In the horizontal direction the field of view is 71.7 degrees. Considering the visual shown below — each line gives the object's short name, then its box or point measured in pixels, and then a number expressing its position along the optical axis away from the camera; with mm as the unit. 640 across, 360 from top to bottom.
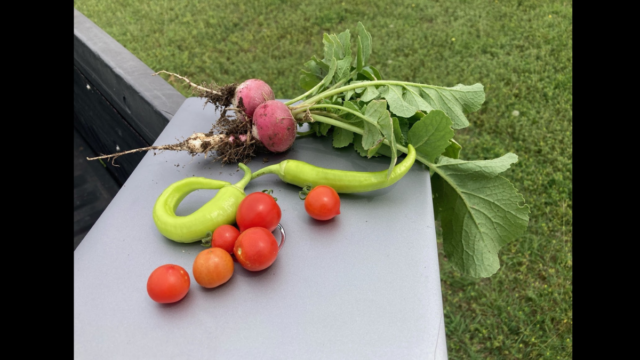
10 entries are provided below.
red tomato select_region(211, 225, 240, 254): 391
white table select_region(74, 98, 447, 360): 338
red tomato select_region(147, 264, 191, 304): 352
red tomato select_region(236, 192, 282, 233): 395
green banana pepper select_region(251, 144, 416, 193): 444
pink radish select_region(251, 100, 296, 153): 485
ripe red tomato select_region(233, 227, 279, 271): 365
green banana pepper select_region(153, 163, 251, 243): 406
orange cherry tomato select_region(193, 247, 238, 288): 361
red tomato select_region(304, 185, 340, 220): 416
